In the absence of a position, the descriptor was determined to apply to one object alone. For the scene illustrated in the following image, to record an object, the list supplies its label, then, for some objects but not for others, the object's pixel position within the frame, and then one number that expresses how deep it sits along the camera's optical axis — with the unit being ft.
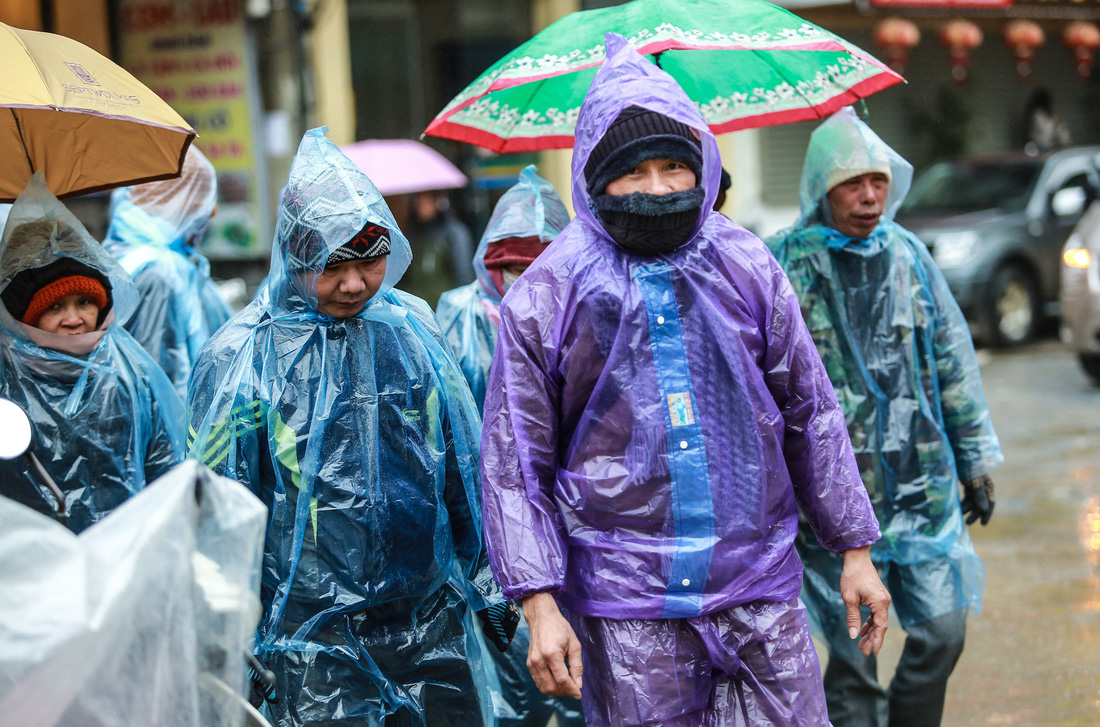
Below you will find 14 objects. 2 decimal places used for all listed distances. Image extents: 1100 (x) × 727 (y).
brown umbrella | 23.25
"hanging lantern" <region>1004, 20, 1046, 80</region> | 115.55
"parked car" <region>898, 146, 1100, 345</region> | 75.92
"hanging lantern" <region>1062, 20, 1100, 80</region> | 122.52
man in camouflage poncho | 24.81
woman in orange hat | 21.83
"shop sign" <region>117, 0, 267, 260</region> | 67.00
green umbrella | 23.66
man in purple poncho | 16.33
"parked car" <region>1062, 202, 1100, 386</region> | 60.54
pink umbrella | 57.72
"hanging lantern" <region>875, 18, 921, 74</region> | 103.04
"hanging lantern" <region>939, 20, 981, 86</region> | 109.19
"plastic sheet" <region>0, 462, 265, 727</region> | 11.00
